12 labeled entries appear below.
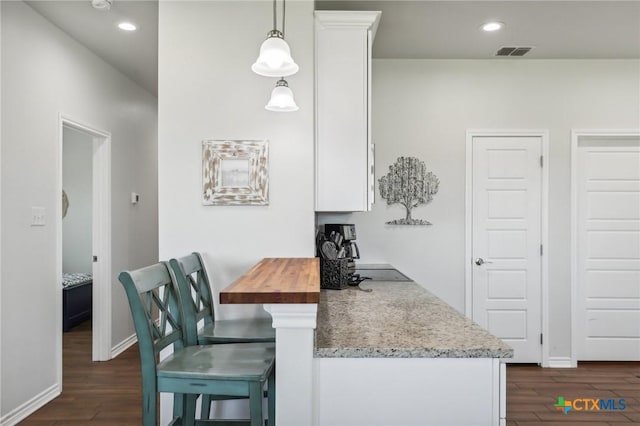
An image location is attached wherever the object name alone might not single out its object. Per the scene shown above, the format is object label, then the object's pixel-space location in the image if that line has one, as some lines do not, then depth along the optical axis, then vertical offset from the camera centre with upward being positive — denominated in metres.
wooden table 1.35 -0.42
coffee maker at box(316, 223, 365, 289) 2.61 -0.29
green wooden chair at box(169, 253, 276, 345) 1.98 -0.54
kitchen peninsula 1.46 -0.57
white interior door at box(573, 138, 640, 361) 3.89 -0.34
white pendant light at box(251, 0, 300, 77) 1.78 +0.63
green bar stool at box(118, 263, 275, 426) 1.55 -0.58
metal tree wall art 3.80 +0.23
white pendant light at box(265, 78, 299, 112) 2.12 +0.55
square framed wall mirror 2.54 +0.22
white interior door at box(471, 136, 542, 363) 3.83 -0.13
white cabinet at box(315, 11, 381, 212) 2.62 +0.56
